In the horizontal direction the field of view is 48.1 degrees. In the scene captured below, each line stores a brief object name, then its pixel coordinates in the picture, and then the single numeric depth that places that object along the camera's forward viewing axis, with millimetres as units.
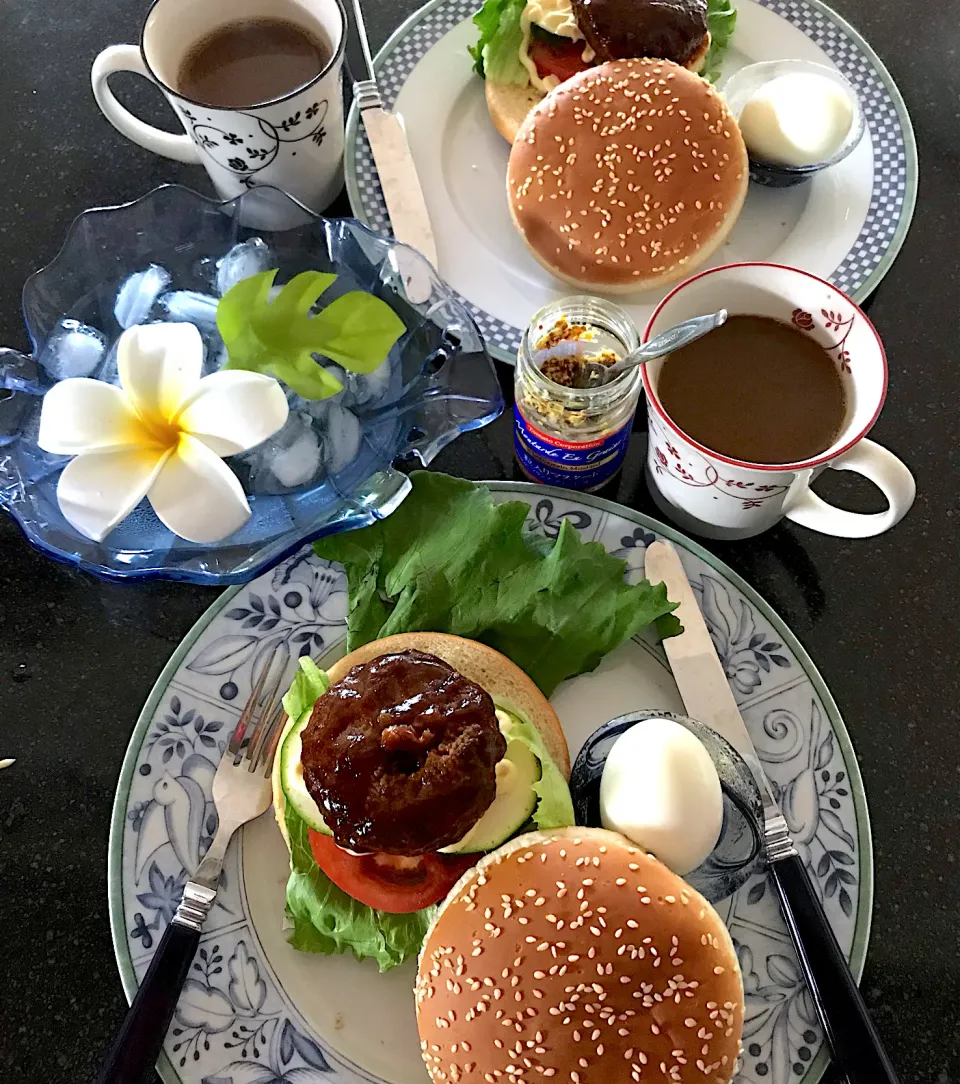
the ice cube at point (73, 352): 442
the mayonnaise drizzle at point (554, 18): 497
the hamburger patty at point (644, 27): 476
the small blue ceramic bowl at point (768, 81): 479
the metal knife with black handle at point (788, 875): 373
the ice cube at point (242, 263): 449
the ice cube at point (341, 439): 427
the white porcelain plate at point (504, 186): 482
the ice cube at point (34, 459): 426
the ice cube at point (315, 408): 427
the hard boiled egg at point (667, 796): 369
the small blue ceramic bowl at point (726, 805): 399
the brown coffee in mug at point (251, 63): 458
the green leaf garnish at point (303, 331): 399
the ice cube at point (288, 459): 417
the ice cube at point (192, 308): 444
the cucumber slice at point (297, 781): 380
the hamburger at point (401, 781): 346
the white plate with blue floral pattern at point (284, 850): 389
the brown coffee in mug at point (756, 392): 407
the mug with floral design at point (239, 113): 432
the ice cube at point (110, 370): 437
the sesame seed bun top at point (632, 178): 459
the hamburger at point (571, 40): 478
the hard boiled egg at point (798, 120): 469
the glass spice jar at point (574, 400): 412
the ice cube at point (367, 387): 435
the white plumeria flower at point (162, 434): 392
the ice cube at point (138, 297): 452
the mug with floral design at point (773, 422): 385
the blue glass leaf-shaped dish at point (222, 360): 408
